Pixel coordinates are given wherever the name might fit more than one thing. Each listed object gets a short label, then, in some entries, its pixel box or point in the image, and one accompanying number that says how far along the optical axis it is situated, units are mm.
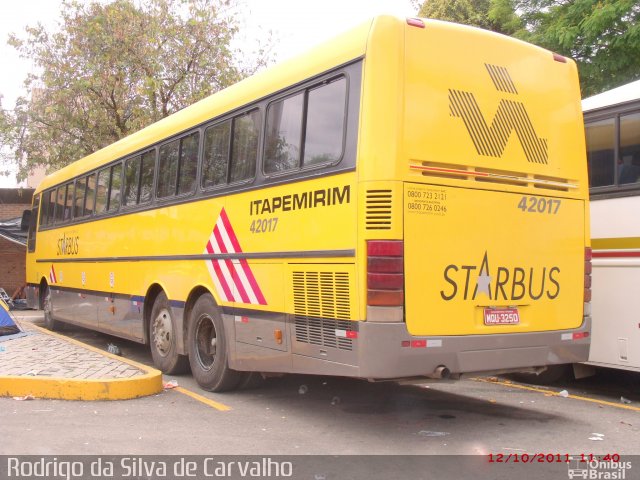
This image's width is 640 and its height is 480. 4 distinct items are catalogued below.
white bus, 7328
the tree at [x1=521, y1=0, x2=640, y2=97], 12657
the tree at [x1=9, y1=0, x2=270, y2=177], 19266
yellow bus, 5473
